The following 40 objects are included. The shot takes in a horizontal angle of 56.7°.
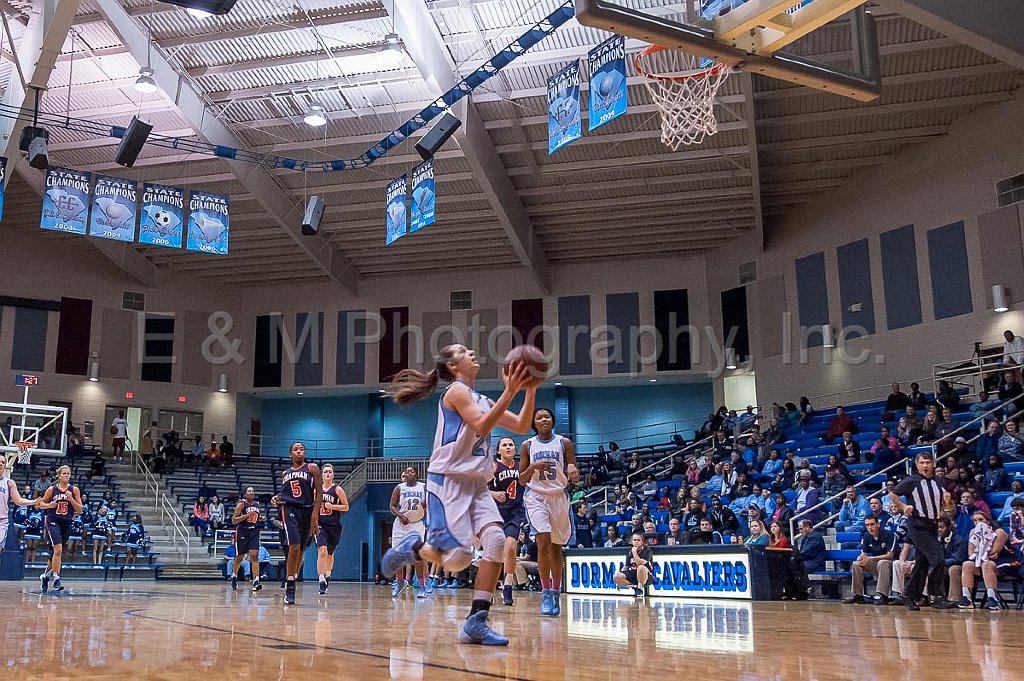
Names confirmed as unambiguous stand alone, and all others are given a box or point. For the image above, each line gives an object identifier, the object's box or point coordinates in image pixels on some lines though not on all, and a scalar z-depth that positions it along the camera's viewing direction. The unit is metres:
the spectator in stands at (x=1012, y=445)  15.02
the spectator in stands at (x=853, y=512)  14.46
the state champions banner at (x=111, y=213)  18.81
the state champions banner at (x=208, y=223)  19.59
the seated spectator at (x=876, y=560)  11.78
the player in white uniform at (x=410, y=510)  11.69
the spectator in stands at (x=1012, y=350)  19.12
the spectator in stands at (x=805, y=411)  22.52
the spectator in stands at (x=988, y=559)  10.75
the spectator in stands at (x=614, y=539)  17.34
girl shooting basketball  5.20
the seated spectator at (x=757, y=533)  14.14
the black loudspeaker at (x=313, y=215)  20.89
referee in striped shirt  9.74
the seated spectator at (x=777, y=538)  13.57
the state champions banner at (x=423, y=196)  18.89
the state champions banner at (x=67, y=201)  18.41
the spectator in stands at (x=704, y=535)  15.62
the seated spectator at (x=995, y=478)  14.20
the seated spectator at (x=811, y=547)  13.51
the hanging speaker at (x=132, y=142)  17.75
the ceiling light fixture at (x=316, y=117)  20.52
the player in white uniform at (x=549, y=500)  8.28
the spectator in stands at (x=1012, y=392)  17.38
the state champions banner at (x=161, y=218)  19.09
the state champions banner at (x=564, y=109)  15.81
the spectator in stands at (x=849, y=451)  18.27
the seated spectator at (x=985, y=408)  17.42
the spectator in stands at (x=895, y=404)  19.81
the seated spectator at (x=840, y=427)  20.30
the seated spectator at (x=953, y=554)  11.25
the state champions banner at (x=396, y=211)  19.73
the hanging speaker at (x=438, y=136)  18.30
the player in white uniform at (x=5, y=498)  11.25
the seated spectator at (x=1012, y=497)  12.15
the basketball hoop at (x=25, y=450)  18.88
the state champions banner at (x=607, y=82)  14.41
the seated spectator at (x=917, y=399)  20.00
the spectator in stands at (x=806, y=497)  15.59
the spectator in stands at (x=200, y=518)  24.53
